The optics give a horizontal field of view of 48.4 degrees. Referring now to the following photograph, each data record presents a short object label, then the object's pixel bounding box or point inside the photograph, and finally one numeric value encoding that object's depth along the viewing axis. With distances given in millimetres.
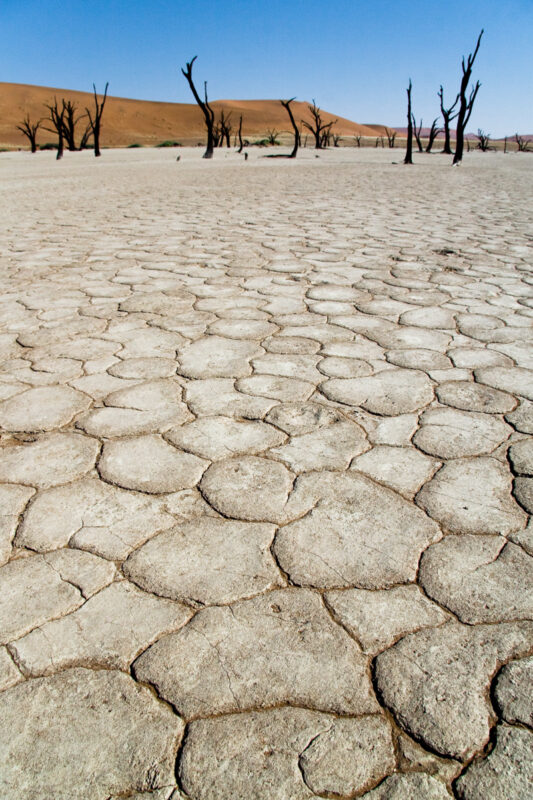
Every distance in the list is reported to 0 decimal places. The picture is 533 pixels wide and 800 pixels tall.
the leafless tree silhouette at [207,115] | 21389
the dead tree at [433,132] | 30503
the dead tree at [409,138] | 20562
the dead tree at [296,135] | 22352
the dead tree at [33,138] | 25984
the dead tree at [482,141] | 39156
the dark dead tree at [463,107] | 20130
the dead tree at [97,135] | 23181
